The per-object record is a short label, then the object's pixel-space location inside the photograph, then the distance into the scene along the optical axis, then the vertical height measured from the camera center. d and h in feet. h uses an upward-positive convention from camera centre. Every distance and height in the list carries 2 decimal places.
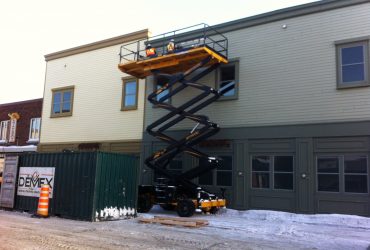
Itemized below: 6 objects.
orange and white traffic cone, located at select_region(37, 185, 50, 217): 46.75 -2.41
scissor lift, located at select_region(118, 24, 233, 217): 52.47 +11.53
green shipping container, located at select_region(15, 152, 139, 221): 45.34 -0.11
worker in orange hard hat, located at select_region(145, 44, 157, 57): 60.16 +20.08
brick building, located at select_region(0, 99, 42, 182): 94.84 +13.35
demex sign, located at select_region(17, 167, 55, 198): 50.01 +0.32
